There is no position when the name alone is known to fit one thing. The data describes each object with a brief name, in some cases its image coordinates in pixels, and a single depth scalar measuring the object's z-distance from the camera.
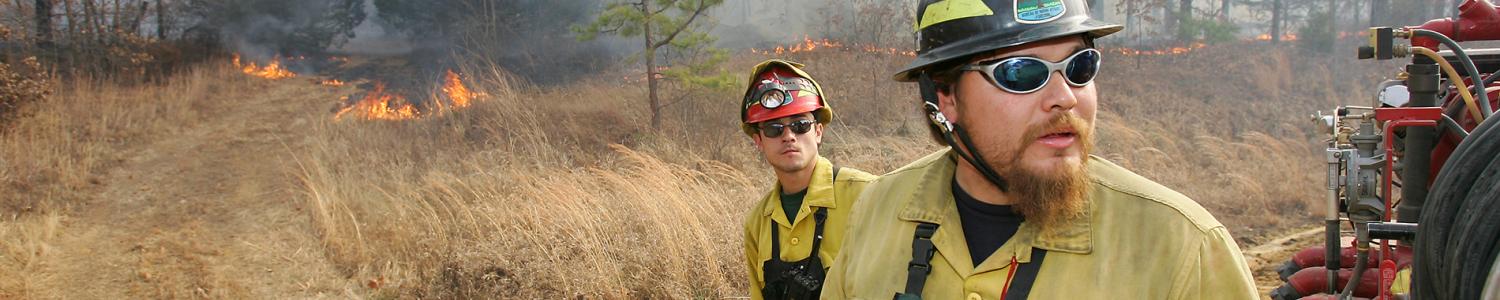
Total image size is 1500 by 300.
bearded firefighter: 1.51
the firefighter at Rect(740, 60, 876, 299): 3.01
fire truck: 2.21
